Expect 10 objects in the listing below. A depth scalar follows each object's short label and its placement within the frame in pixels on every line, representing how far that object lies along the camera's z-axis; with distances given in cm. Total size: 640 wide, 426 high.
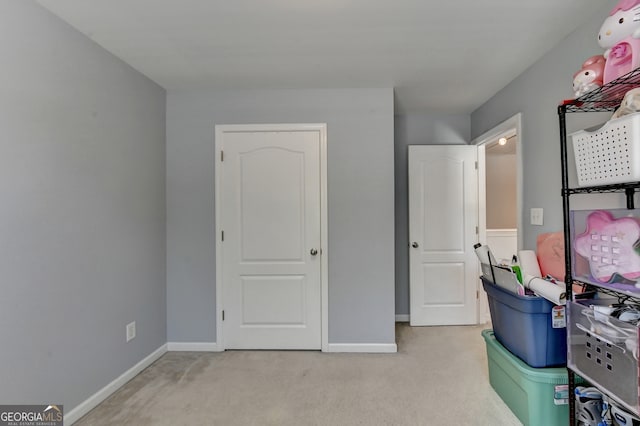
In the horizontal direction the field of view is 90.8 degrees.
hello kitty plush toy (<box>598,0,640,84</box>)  129
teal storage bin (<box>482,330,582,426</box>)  173
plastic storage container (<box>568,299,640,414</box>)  125
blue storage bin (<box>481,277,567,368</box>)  177
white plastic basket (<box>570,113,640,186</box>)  120
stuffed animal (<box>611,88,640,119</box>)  125
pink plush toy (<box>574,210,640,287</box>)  128
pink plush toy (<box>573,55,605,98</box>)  148
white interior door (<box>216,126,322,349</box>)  285
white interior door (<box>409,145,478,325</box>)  346
